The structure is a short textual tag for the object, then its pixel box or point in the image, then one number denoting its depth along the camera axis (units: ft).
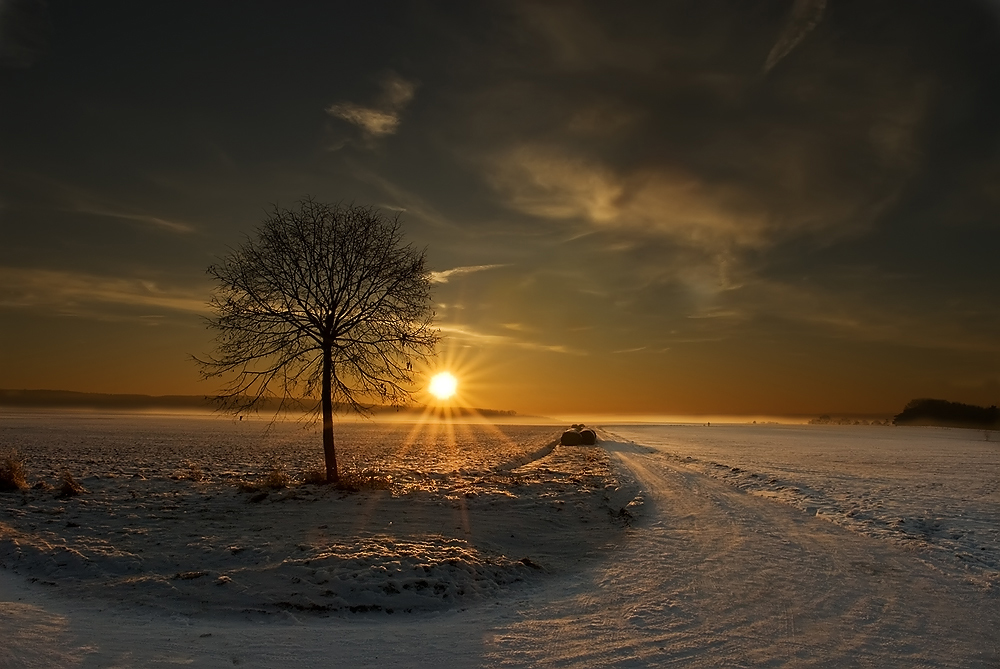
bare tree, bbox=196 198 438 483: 69.72
